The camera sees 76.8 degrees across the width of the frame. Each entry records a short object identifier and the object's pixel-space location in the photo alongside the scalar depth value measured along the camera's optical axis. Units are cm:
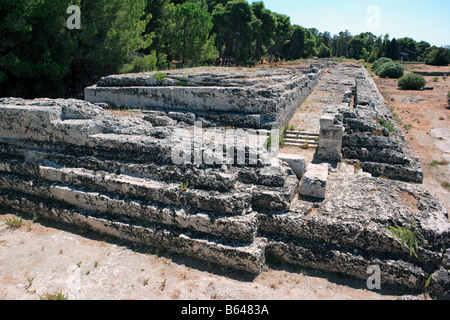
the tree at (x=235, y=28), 2611
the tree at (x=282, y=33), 3672
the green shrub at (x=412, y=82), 2214
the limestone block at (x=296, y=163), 499
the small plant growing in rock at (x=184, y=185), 432
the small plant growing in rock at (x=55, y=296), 338
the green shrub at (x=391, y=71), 2835
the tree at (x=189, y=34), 1764
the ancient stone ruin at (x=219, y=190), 372
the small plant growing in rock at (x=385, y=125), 853
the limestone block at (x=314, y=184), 435
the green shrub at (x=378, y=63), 3391
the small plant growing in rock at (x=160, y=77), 791
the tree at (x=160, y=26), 1652
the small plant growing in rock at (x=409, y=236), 351
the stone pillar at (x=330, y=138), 693
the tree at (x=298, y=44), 4291
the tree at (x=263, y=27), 2994
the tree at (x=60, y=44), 976
